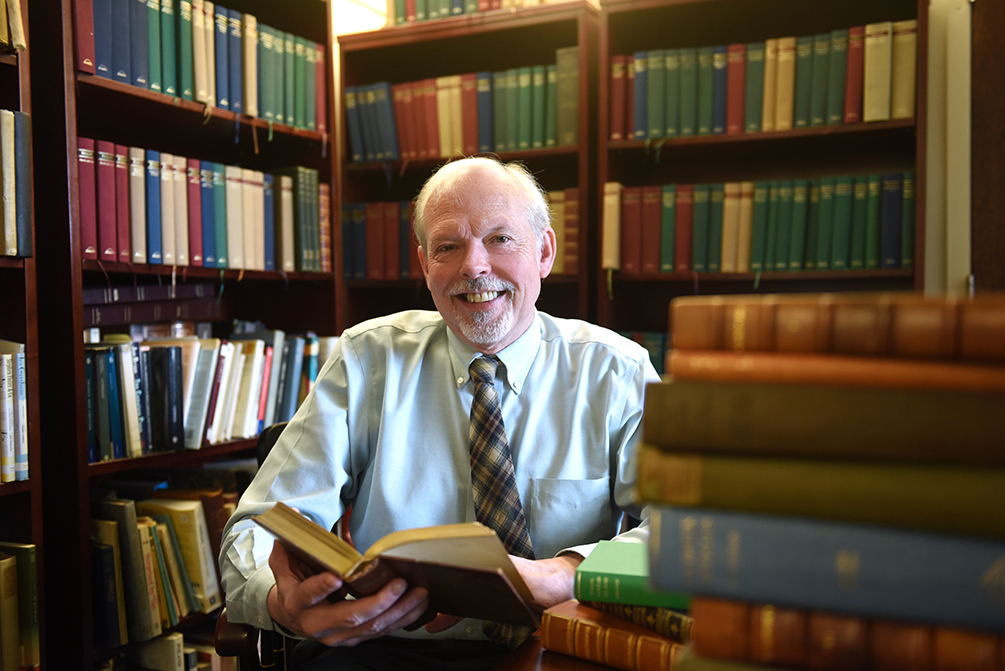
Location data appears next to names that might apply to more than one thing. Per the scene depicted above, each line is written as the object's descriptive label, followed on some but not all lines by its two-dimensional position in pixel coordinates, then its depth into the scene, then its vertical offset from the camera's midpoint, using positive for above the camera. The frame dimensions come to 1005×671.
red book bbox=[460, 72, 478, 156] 2.66 +0.68
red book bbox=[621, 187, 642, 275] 2.50 +0.24
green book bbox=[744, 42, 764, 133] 2.33 +0.66
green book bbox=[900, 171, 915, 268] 2.21 +0.21
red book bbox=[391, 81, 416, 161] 2.77 +0.67
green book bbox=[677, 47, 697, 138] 2.39 +0.66
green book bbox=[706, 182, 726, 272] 2.42 +0.24
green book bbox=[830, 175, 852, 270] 2.29 +0.21
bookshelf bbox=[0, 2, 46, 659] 1.66 -0.06
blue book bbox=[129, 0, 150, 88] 1.94 +0.68
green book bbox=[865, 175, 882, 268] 2.26 +0.23
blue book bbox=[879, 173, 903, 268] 2.23 +0.22
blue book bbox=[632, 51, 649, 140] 2.44 +0.67
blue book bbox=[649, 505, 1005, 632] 0.48 -0.18
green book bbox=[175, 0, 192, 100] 2.06 +0.72
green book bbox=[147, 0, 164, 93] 1.99 +0.70
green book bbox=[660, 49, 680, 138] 2.41 +0.67
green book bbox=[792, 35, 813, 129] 2.28 +0.66
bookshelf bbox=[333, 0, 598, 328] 2.52 +0.87
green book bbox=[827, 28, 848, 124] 2.24 +0.67
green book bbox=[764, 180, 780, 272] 2.36 +0.23
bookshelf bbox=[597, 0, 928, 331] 2.31 +0.50
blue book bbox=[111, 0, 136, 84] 1.89 +0.67
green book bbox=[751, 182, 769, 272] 2.37 +0.23
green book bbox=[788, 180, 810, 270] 2.33 +0.24
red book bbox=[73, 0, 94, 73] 1.78 +0.65
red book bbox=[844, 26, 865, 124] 2.22 +0.66
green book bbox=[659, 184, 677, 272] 2.46 +0.23
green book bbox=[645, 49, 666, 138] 2.42 +0.67
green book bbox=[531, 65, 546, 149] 2.59 +0.67
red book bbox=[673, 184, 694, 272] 2.45 +0.24
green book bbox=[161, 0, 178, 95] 2.03 +0.70
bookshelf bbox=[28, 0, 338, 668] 1.76 -0.02
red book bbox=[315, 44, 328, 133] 2.50 +0.71
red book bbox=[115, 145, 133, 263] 1.94 +0.26
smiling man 1.33 -0.22
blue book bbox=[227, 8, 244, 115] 2.22 +0.73
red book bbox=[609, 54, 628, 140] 2.48 +0.68
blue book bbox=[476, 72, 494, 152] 2.65 +0.67
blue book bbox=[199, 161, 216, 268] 2.17 +0.27
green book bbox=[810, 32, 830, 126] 2.27 +0.66
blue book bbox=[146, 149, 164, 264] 2.02 +0.27
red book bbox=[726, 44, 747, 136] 2.35 +0.67
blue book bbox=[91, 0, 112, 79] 1.84 +0.67
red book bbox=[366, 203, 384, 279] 2.82 +0.23
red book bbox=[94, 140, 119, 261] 1.89 +0.26
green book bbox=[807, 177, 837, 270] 2.30 +0.22
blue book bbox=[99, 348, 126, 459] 1.88 -0.27
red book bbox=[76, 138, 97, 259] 1.84 +0.27
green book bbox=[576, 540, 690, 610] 0.82 -0.32
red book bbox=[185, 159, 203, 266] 2.13 +0.26
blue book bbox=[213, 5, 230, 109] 2.18 +0.72
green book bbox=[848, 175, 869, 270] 2.27 +0.23
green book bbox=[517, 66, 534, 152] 2.60 +0.68
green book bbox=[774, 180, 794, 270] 2.35 +0.23
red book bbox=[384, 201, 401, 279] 2.80 +0.23
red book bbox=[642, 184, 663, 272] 2.48 +0.24
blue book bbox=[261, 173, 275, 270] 2.38 +0.28
